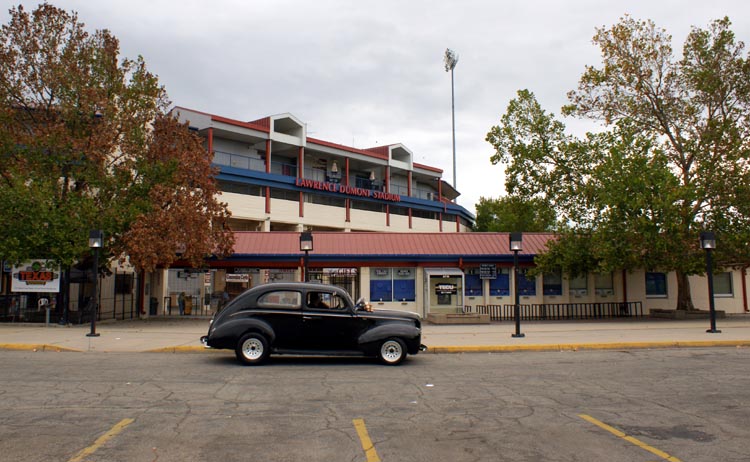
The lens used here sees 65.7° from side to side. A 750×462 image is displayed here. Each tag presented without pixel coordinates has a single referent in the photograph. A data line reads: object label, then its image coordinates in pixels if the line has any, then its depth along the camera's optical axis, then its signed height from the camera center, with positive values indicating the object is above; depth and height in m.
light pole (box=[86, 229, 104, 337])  17.17 +1.38
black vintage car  12.23 -0.85
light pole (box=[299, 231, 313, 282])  19.72 +1.50
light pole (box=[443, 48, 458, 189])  72.69 +28.05
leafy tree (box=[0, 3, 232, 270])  20.50 +4.88
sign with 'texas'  21.30 +0.30
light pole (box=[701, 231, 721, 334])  18.96 +1.37
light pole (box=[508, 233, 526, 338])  17.38 +0.99
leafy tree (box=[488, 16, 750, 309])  22.86 +5.48
